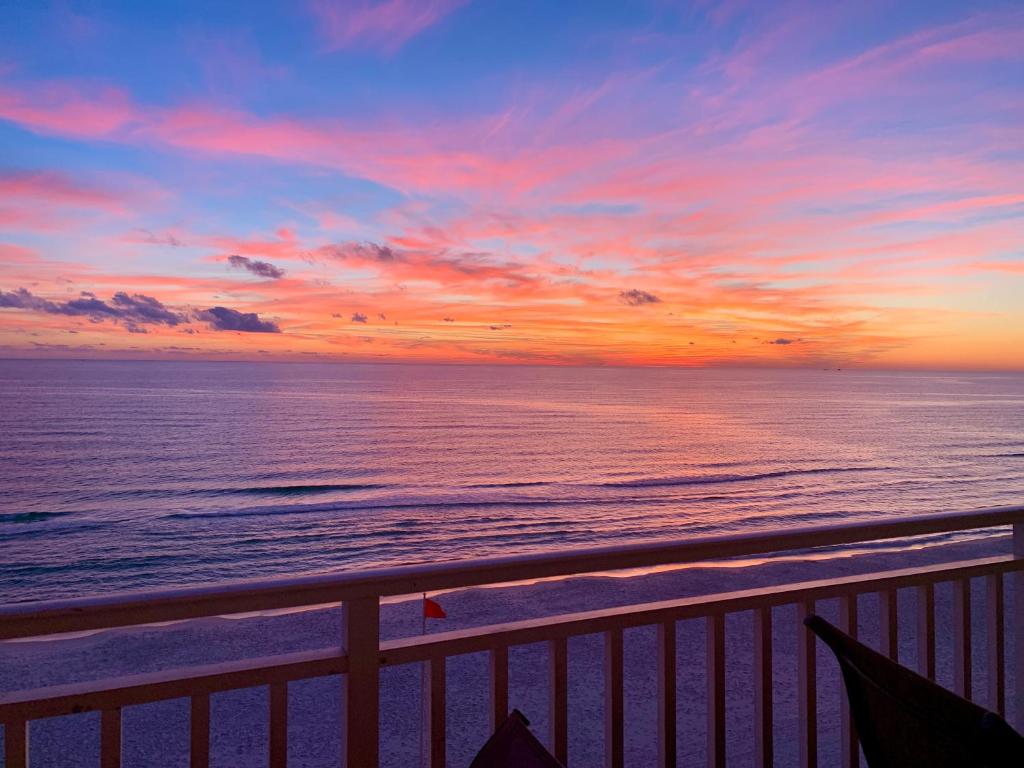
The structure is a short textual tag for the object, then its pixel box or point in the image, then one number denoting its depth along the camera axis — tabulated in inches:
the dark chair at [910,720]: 37.4
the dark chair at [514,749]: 42.5
